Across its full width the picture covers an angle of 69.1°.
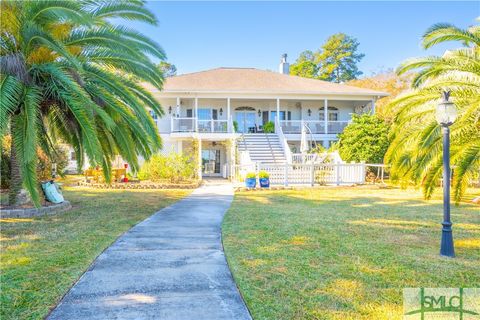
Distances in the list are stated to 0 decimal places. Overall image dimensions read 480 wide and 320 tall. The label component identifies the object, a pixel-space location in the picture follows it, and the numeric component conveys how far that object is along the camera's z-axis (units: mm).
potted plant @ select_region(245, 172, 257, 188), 15680
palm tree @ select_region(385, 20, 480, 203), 7699
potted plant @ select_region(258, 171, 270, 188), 15948
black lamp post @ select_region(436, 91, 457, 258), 5516
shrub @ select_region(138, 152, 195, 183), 17281
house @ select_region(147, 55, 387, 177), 21500
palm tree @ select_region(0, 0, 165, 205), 7281
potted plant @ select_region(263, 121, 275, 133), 23719
